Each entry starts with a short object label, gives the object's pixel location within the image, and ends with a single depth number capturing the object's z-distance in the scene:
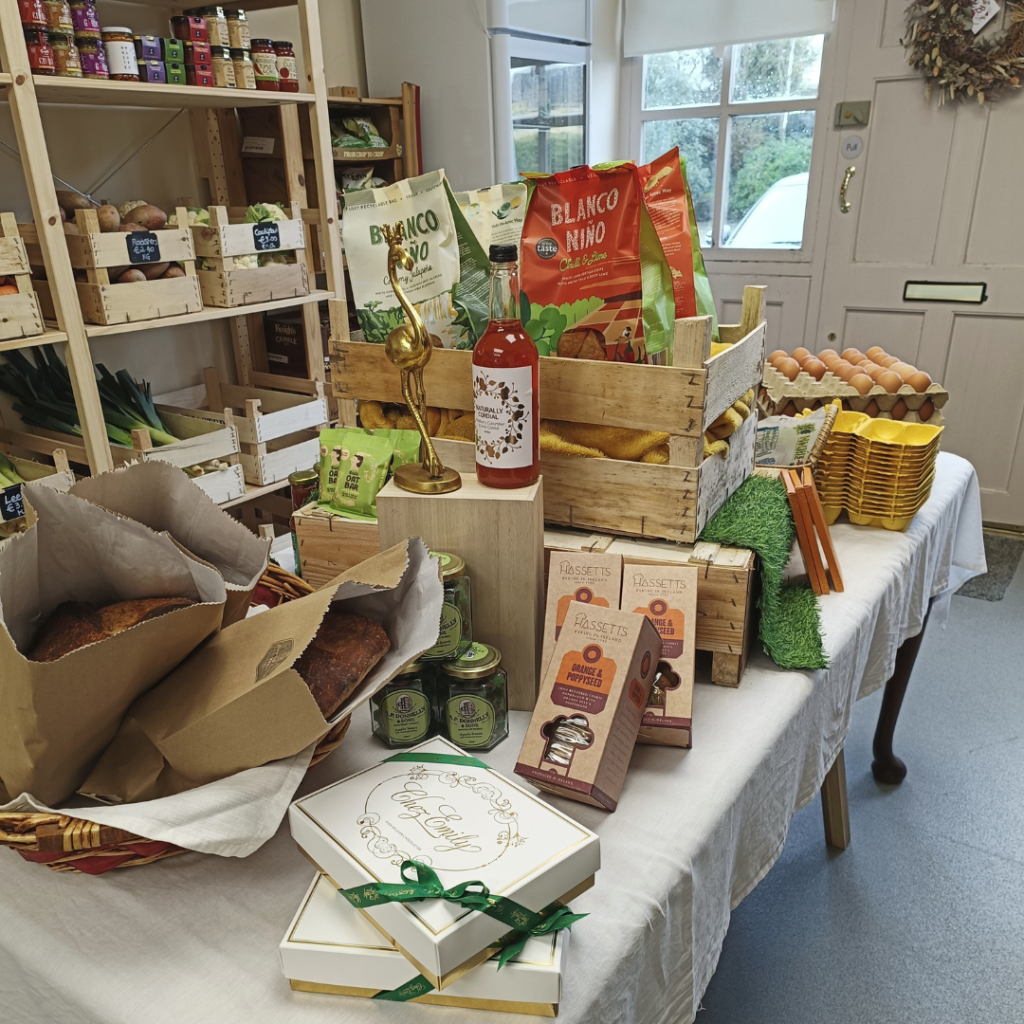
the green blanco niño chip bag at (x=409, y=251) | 1.13
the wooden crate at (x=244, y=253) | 2.13
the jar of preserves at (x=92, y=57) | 1.81
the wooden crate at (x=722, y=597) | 1.02
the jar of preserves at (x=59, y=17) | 1.74
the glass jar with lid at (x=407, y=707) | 0.88
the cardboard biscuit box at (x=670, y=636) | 0.91
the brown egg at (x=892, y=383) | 1.64
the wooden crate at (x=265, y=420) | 2.30
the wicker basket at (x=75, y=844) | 0.66
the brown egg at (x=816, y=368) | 1.76
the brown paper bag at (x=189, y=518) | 0.87
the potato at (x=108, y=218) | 1.95
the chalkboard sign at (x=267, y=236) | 2.21
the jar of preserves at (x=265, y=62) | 2.20
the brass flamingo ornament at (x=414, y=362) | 0.98
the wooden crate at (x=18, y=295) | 1.72
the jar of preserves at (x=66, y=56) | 1.77
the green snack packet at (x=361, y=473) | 1.13
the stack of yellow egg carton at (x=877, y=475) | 1.41
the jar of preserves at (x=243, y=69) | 2.14
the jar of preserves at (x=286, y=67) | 2.25
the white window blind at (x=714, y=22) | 3.26
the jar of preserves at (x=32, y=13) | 1.70
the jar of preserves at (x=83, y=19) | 1.80
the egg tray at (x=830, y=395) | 1.63
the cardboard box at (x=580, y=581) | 0.99
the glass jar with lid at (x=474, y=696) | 0.88
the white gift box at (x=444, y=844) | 0.60
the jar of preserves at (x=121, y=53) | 1.86
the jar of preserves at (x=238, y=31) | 2.12
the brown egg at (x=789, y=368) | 1.76
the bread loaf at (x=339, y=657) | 0.77
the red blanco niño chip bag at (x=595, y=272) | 1.05
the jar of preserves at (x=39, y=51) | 1.73
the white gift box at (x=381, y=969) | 0.61
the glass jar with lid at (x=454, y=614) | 0.87
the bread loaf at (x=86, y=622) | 0.76
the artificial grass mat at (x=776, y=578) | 1.08
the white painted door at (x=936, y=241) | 3.12
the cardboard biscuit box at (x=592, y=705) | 0.82
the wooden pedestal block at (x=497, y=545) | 0.96
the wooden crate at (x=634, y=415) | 1.05
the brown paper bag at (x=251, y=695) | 0.71
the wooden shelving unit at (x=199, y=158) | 1.73
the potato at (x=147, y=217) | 2.05
